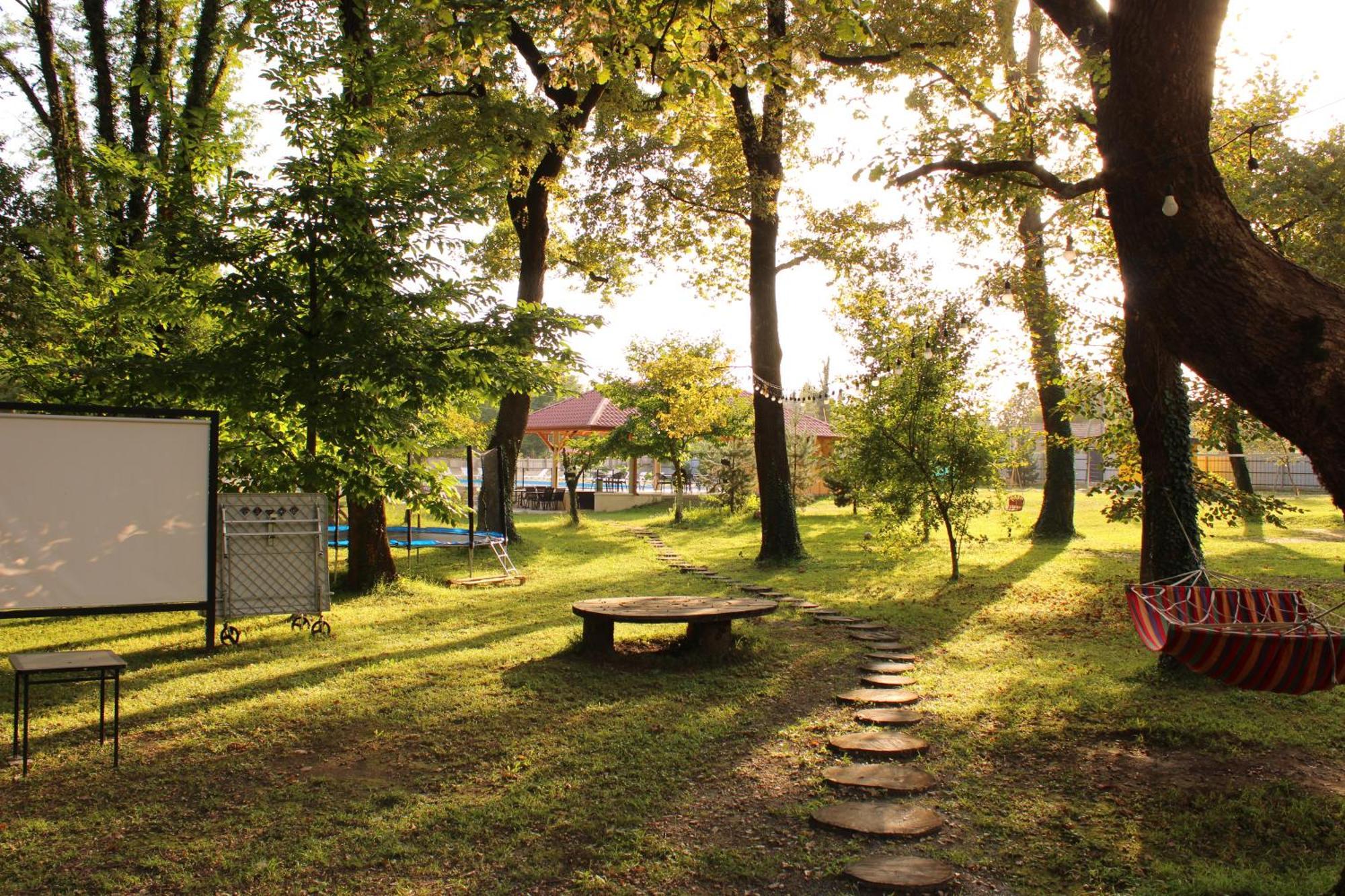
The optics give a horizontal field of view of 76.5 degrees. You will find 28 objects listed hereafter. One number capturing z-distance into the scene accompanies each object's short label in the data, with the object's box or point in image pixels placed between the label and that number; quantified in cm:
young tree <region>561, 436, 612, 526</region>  2215
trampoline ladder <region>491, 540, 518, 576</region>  1277
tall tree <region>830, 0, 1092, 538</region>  628
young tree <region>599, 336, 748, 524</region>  2233
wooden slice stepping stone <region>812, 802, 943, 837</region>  368
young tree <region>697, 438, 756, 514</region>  2270
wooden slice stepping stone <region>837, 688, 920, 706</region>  577
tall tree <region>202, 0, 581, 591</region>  756
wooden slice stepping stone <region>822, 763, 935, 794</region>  423
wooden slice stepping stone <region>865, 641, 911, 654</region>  743
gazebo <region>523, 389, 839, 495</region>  2678
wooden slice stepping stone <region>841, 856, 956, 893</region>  315
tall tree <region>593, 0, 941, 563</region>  1267
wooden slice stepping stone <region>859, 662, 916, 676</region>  663
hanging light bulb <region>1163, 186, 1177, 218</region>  360
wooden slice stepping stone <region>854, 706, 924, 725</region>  532
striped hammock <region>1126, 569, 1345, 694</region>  372
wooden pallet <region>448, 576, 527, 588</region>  1166
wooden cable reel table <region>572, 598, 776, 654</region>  657
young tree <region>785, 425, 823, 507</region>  2375
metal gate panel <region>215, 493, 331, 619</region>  737
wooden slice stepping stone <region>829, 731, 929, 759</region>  472
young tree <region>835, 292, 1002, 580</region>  1077
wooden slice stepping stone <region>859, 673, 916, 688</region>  625
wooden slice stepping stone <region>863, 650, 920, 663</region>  707
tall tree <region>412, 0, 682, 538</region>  638
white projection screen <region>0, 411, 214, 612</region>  593
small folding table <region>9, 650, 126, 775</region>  405
